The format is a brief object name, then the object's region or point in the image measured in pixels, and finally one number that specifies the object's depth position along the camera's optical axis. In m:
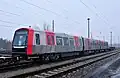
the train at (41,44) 20.36
